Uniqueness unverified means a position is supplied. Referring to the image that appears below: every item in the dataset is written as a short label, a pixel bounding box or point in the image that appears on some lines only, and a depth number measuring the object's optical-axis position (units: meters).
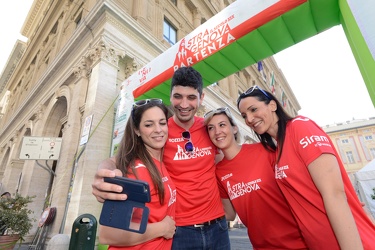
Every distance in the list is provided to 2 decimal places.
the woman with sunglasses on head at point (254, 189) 1.49
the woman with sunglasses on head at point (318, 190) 1.10
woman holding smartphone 1.18
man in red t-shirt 1.65
